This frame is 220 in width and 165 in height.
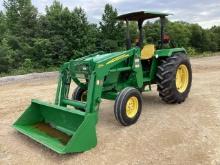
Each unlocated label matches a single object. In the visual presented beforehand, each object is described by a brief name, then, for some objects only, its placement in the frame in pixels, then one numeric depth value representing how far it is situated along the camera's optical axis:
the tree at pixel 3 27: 20.00
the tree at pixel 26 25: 15.13
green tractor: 2.87
